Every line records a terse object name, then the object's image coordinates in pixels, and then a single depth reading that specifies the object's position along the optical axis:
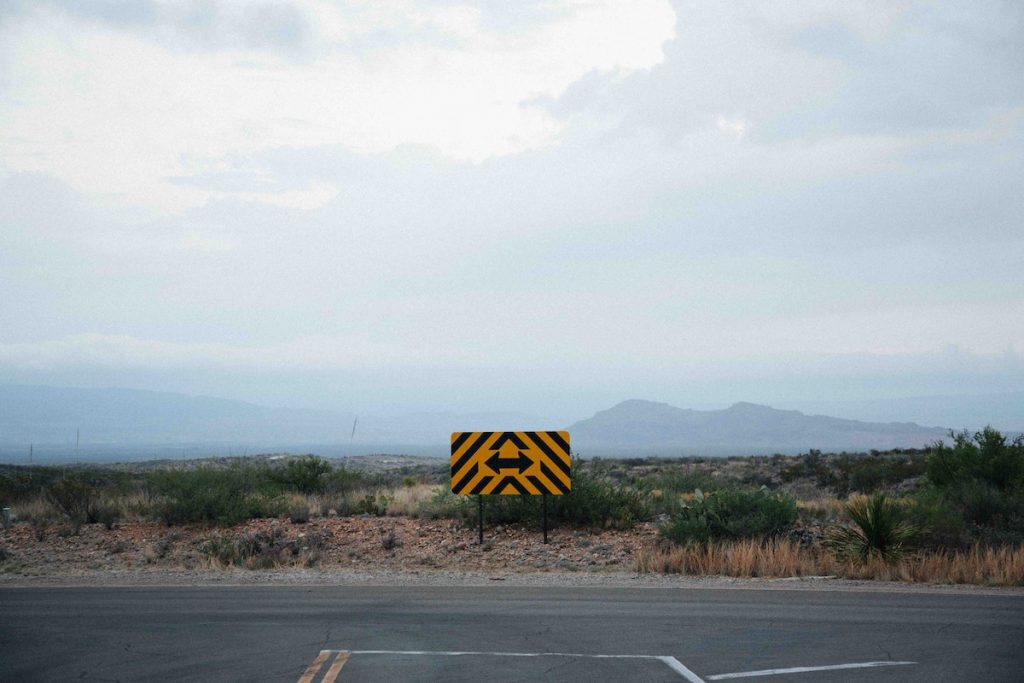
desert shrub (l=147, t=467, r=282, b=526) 24.00
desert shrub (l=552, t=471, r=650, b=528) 22.95
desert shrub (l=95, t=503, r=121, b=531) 24.02
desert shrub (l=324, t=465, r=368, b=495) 32.56
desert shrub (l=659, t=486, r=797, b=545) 19.86
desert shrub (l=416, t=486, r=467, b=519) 24.42
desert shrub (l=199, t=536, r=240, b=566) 19.31
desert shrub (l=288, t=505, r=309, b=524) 24.25
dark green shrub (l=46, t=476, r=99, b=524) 24.59
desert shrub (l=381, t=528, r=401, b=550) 21.09
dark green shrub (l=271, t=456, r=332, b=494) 32.31
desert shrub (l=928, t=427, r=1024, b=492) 25.06
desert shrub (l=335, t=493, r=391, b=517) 26.05
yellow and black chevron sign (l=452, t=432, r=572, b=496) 20.38
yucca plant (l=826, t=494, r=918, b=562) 18.09
